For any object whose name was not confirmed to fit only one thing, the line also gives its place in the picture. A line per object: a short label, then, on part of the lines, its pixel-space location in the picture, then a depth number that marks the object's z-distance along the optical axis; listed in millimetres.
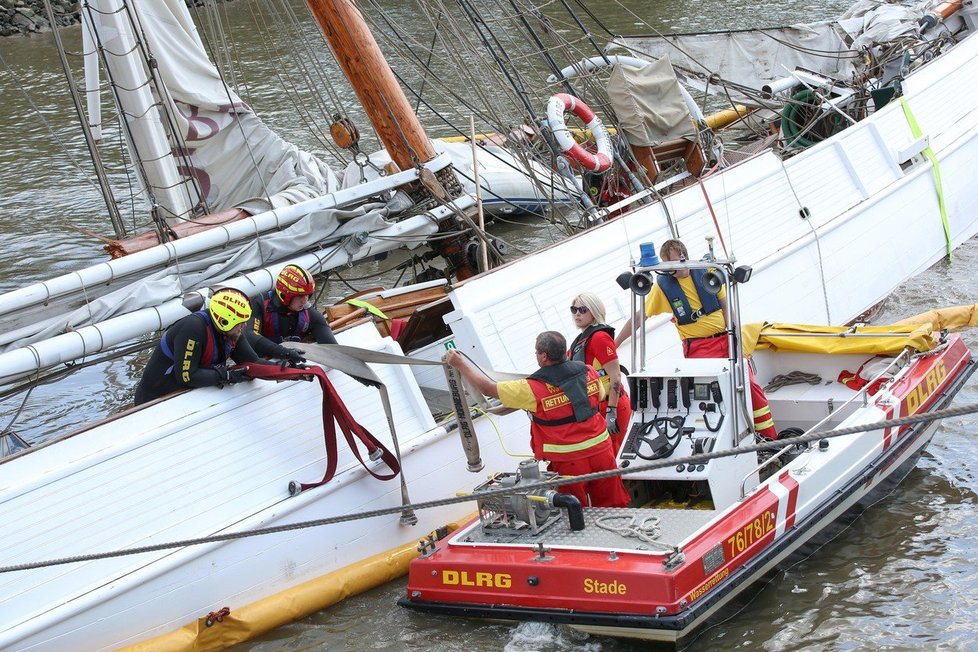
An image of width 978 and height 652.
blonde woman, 13953
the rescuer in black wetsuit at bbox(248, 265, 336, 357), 14648
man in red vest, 12984
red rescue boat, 11875
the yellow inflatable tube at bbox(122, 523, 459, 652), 12984
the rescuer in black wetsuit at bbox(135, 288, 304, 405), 13672
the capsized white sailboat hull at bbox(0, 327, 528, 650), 12508
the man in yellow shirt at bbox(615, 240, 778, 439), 14805
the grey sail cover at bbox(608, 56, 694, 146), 21922
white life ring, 20219
